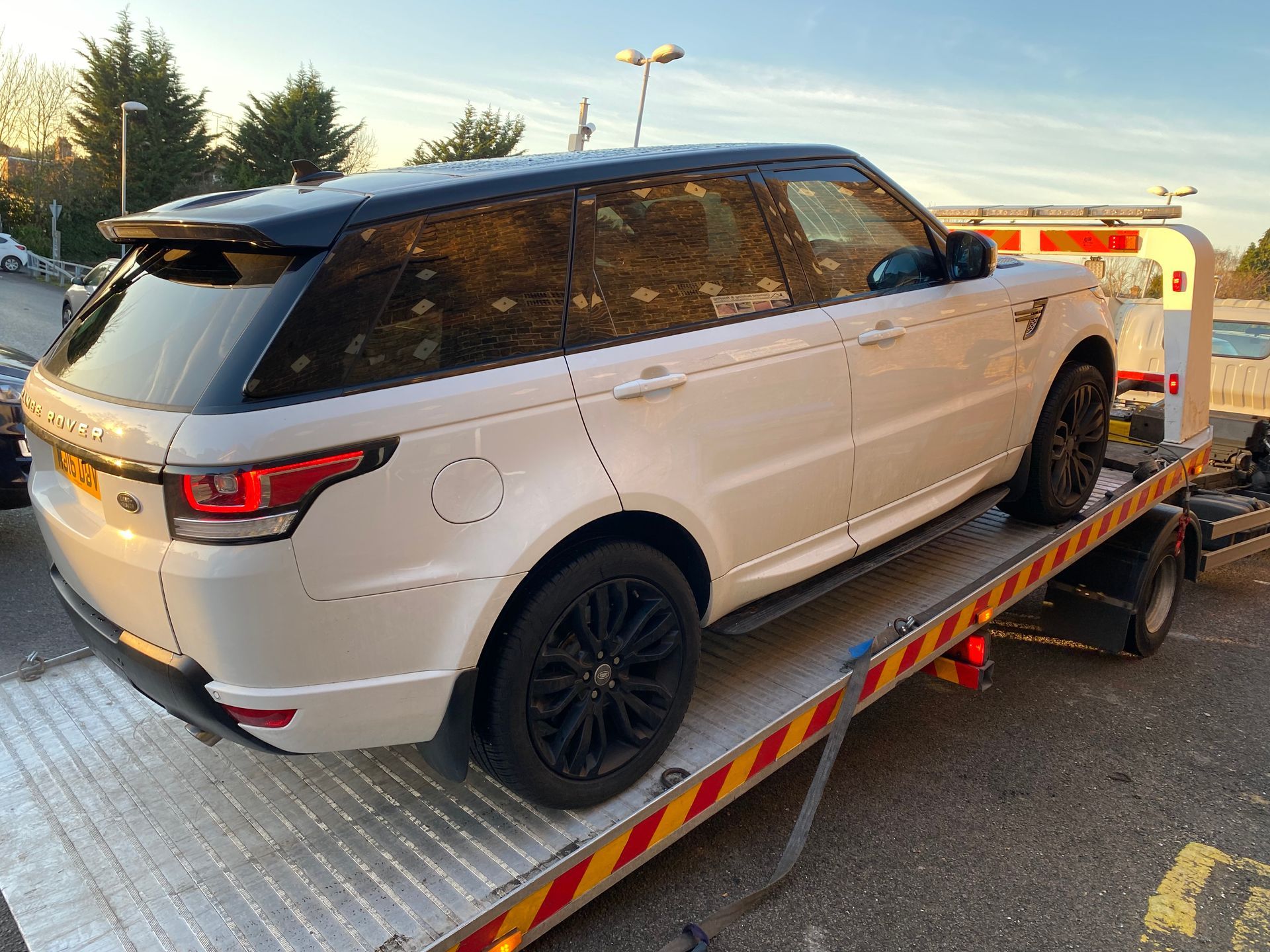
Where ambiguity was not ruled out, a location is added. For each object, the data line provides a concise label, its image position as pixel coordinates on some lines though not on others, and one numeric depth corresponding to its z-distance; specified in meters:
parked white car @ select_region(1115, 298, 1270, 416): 8.00
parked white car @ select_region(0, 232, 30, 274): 31.23
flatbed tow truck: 2.23
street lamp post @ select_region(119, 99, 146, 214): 28.38
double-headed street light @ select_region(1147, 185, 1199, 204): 20.32
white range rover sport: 2.08
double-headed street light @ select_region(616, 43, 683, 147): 19.06
